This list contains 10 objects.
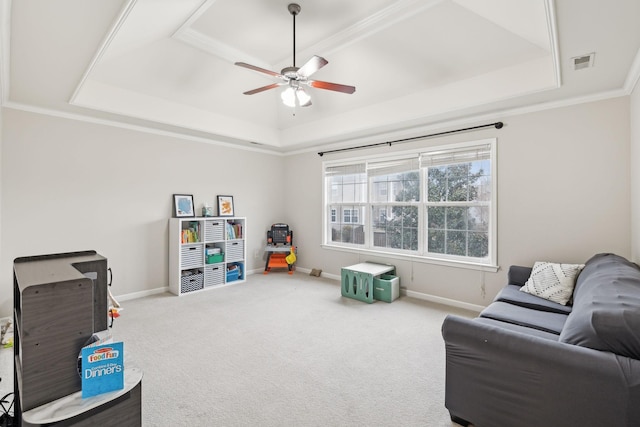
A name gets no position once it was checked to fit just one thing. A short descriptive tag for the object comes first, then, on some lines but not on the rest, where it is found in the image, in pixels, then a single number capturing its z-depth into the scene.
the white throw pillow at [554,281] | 2.73
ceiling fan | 2.57
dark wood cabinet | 0.96
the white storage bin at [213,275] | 4.77
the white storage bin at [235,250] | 5.04
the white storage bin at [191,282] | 4.48
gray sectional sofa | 1.36
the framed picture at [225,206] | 5.20
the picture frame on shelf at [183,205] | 4.69
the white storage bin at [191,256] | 4.50
